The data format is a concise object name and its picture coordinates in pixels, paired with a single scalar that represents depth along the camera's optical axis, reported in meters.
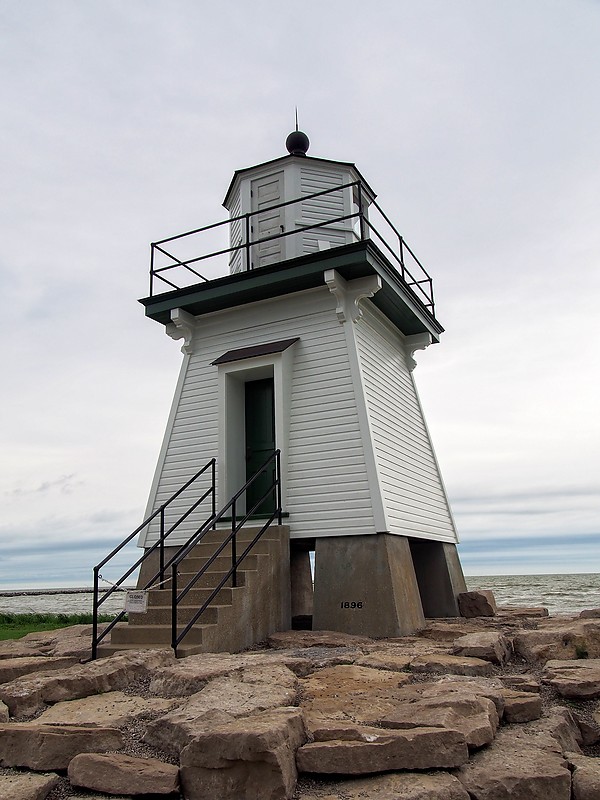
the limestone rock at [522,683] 5.43
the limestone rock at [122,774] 4.09
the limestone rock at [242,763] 3.93
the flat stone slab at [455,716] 4.29
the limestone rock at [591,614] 9.63
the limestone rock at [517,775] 3.85
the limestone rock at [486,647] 6.46
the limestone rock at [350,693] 4.80
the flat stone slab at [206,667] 5.59
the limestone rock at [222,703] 4.46
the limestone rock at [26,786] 3.99
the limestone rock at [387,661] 6.11
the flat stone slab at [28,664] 6.62
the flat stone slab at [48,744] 4.43
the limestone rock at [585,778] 3.86
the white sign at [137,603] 7.41
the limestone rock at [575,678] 5.42
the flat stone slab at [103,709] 5.04
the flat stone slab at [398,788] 3.77
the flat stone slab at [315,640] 7.96
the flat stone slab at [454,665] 5.95
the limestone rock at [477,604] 11.87
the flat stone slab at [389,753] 4.04
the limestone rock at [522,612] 11.75
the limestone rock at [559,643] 6.81
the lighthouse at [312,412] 9.59
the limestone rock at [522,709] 4.86
